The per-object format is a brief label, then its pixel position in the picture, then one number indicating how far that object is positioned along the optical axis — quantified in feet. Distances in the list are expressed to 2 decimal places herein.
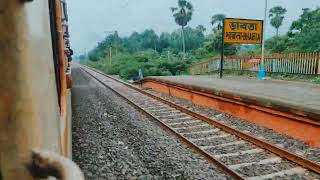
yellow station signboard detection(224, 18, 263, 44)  55.67
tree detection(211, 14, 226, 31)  277.64
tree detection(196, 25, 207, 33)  316.64
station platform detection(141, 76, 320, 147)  22.08
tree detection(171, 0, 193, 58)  231.91
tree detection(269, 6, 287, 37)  260.21
